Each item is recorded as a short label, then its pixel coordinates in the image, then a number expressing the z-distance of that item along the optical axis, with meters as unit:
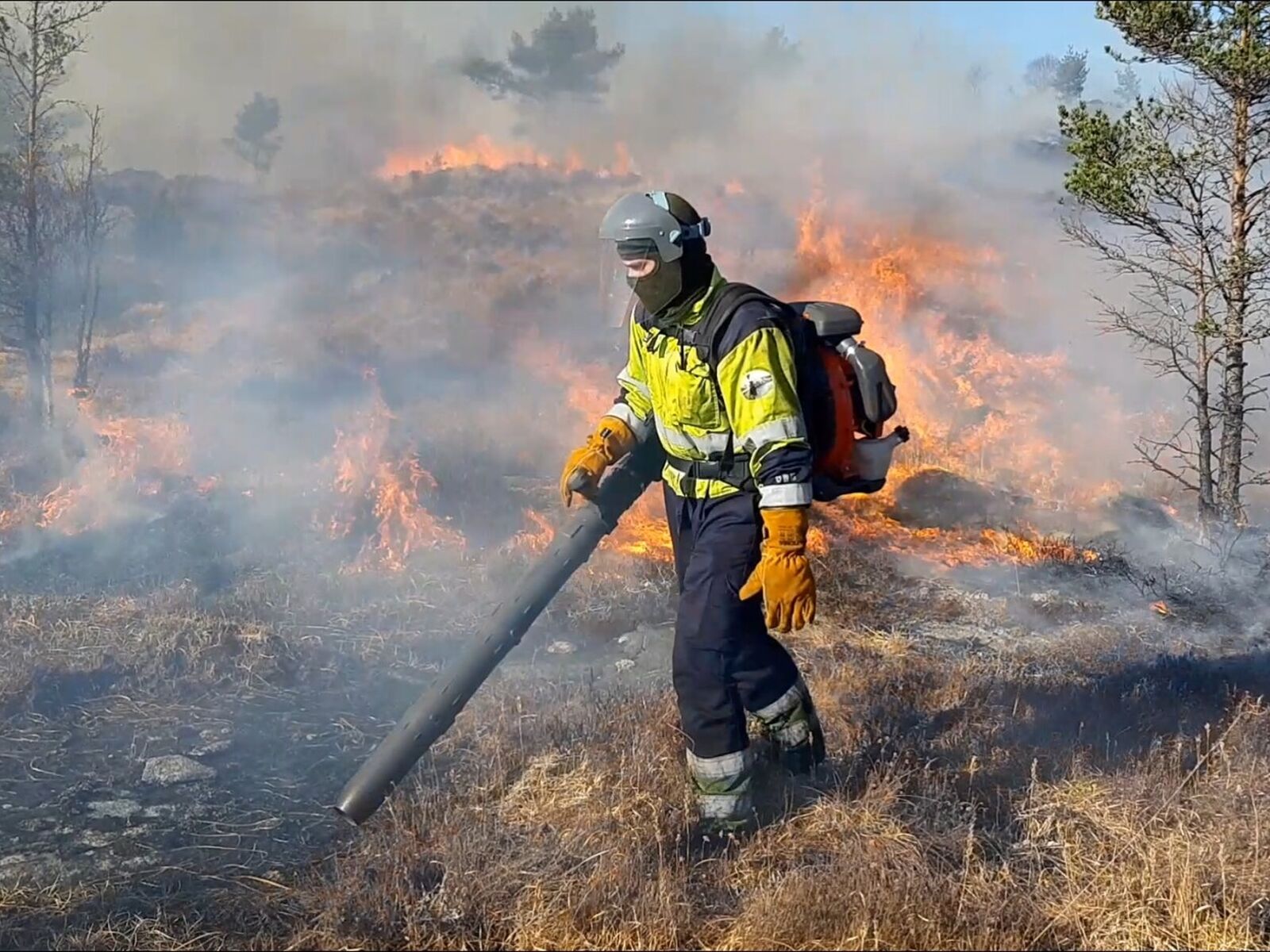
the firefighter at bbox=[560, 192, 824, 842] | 3.45
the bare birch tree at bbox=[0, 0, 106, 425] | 11.02
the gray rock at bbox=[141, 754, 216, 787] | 4.46
